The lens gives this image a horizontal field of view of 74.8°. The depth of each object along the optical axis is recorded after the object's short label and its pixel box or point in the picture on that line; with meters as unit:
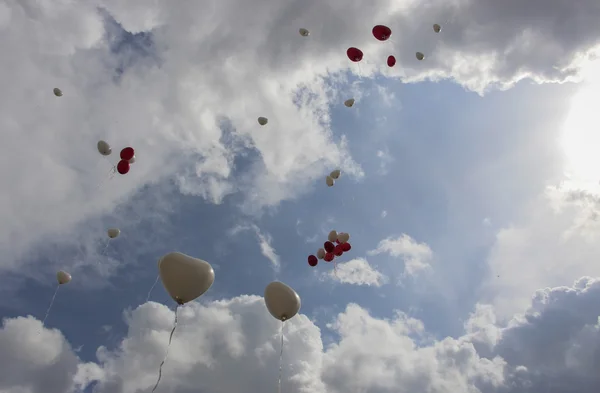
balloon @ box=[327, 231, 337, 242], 15.68
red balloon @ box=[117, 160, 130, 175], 14.09
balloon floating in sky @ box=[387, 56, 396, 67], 14.72
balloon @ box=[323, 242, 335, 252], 15.70
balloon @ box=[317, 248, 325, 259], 15.94
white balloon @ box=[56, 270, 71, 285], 16.50
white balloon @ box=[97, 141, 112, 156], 14.73
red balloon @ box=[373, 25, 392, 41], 14.68
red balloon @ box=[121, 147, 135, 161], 14.03
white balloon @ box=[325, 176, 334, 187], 16.64
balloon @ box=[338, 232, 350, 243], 15.53
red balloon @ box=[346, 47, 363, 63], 15.14
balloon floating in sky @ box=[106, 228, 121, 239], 16.52
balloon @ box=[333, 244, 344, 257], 15.68
